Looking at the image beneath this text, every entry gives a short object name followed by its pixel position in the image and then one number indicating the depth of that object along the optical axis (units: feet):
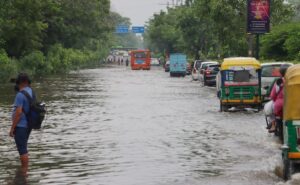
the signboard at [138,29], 463.87
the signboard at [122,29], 467.64
